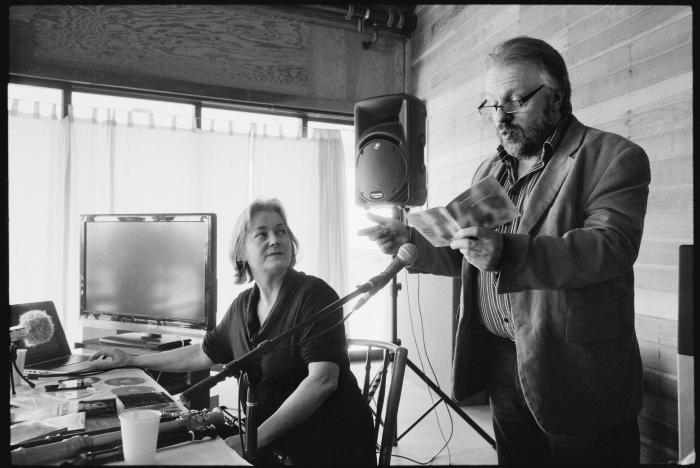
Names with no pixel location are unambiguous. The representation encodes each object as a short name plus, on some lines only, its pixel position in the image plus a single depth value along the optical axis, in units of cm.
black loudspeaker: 264
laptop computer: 167
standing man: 111
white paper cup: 90
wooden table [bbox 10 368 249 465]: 97
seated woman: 139
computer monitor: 193
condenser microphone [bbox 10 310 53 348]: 141
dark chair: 127
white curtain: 339
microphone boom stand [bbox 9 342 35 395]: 136
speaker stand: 233
